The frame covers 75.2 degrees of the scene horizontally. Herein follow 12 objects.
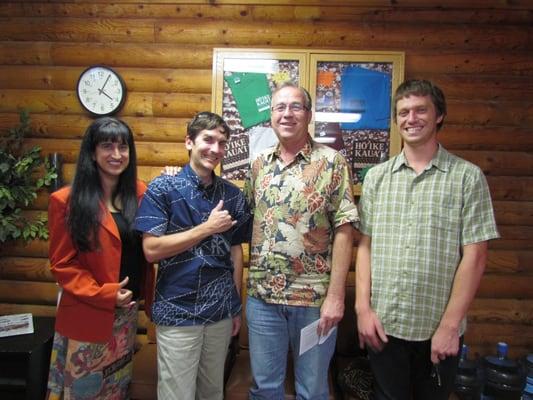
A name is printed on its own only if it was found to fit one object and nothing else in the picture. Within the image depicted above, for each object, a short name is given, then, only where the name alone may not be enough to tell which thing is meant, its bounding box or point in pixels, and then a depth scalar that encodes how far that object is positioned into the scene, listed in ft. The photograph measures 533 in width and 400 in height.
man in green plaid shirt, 4.13
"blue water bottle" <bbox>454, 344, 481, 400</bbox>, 7.24
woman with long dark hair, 4.65
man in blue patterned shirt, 4.44
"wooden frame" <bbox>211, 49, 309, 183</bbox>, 7.93
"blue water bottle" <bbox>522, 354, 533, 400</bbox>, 7.01
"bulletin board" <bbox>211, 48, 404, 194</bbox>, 7.87
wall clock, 8.28
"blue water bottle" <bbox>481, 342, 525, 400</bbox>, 7.21
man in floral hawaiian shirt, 4.62
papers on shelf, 6.90
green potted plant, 7.89
